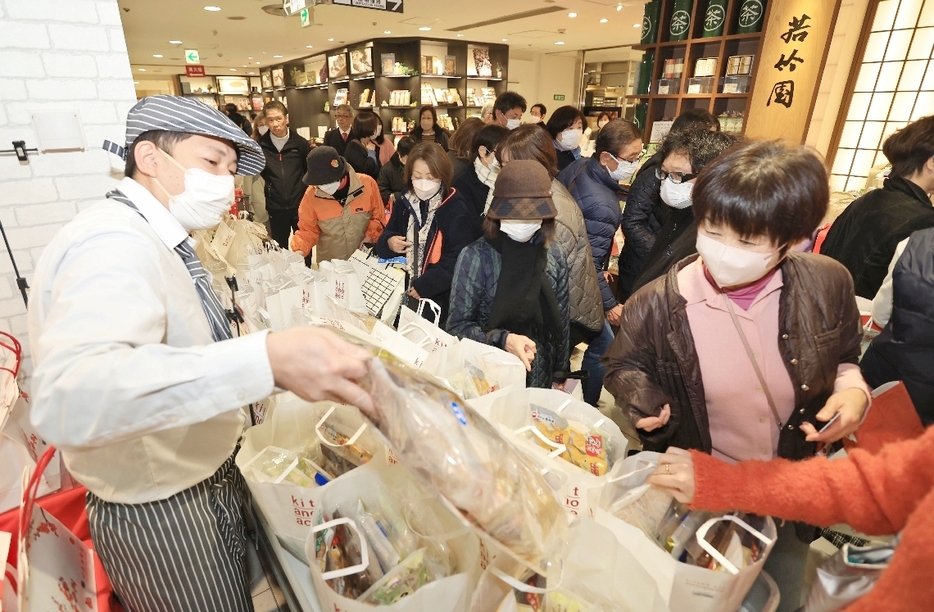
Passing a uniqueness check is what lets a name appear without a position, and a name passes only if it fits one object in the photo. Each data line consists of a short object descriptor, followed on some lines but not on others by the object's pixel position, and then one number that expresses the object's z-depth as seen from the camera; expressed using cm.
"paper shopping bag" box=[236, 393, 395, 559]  118
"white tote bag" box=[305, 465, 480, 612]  92
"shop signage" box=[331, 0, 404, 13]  425
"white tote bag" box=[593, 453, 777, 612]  89
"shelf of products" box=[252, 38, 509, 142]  970
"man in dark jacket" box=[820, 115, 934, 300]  209
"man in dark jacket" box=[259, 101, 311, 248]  471
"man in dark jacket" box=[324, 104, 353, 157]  572
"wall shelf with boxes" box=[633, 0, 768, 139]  490
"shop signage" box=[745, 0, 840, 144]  417
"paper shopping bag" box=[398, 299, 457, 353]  170
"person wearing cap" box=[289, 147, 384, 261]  324
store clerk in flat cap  67
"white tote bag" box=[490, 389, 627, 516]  110
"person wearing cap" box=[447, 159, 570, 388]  185
